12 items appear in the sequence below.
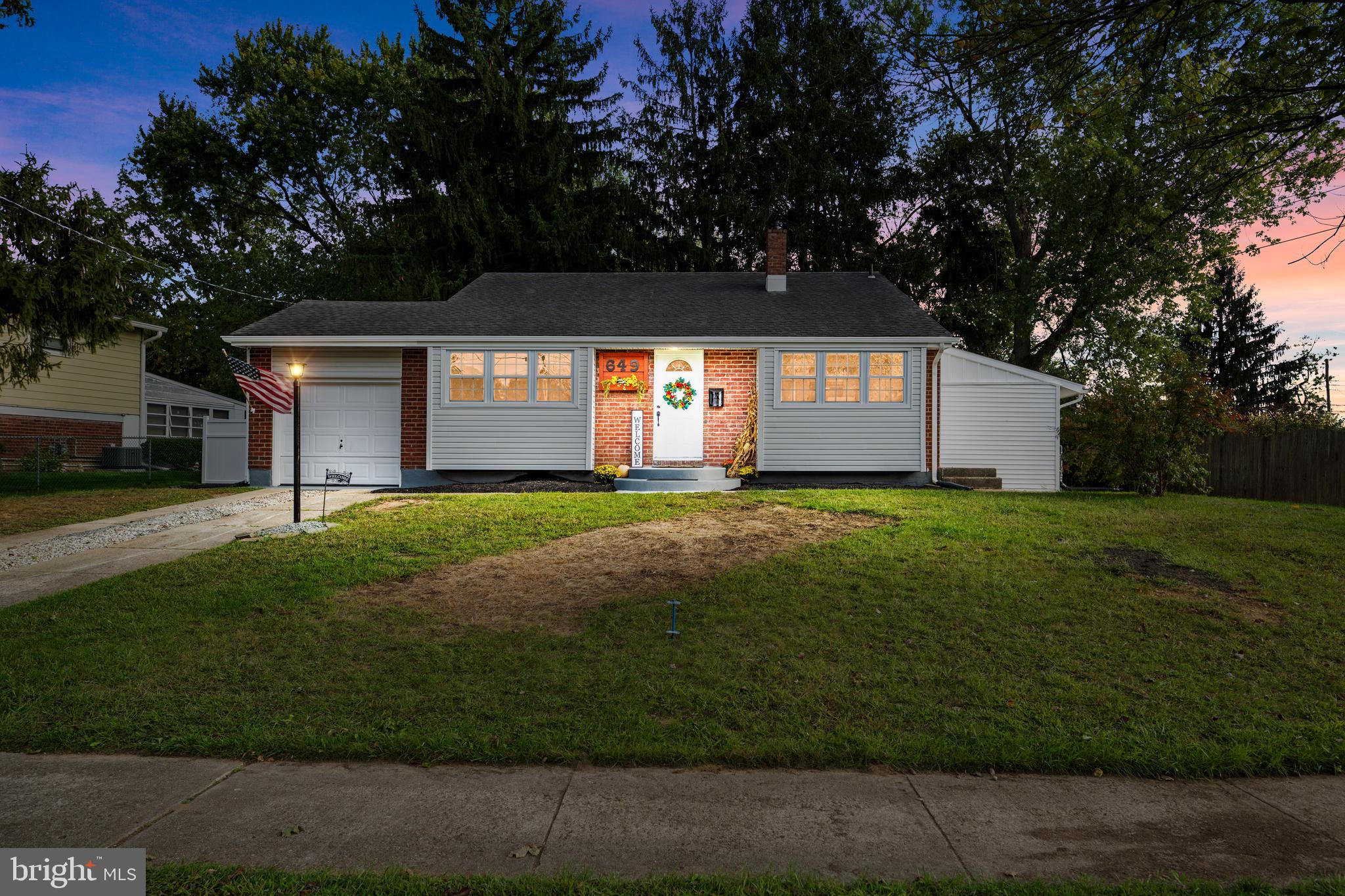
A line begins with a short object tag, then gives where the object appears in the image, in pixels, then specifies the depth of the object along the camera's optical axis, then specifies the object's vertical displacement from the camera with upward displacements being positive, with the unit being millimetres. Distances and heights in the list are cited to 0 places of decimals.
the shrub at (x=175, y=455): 22656 -299
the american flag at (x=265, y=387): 10070 +859
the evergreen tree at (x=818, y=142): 24109 +10503
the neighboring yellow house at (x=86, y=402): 19344 +1218
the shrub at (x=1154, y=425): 11797 +485
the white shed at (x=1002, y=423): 15953 +657
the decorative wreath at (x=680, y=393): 14422 +1135
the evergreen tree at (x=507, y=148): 22578 +9662
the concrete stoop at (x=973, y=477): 14969 -516
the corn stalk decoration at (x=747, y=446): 13891 +80
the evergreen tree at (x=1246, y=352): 37000 +5371
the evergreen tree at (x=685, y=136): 25203 +11167
